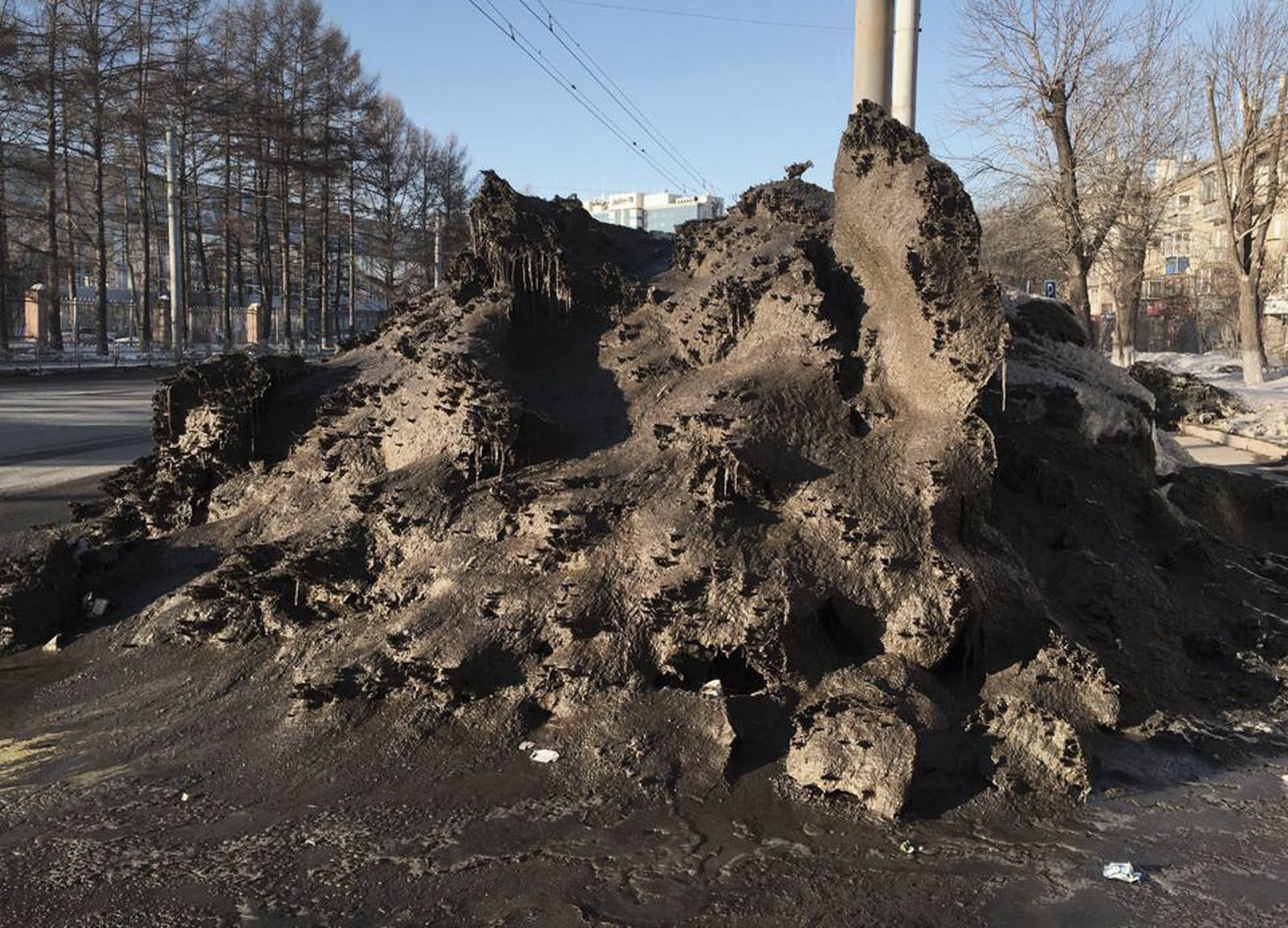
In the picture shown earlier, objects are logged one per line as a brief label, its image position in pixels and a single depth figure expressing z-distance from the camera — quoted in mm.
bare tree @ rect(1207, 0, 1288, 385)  25891
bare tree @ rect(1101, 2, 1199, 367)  27969
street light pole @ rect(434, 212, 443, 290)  48156
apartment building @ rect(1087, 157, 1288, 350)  34719
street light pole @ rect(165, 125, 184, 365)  31219
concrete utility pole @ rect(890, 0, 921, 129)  10609
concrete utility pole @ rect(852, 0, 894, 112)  9031
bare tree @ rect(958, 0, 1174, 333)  27047
